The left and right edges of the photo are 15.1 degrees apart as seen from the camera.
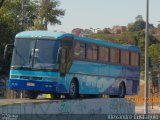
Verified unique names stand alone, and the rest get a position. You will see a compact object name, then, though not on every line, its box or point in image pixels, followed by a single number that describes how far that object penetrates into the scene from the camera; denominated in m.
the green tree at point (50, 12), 69.94
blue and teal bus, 25.12
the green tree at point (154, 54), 88.06
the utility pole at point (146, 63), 34.18
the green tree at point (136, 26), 189.75
